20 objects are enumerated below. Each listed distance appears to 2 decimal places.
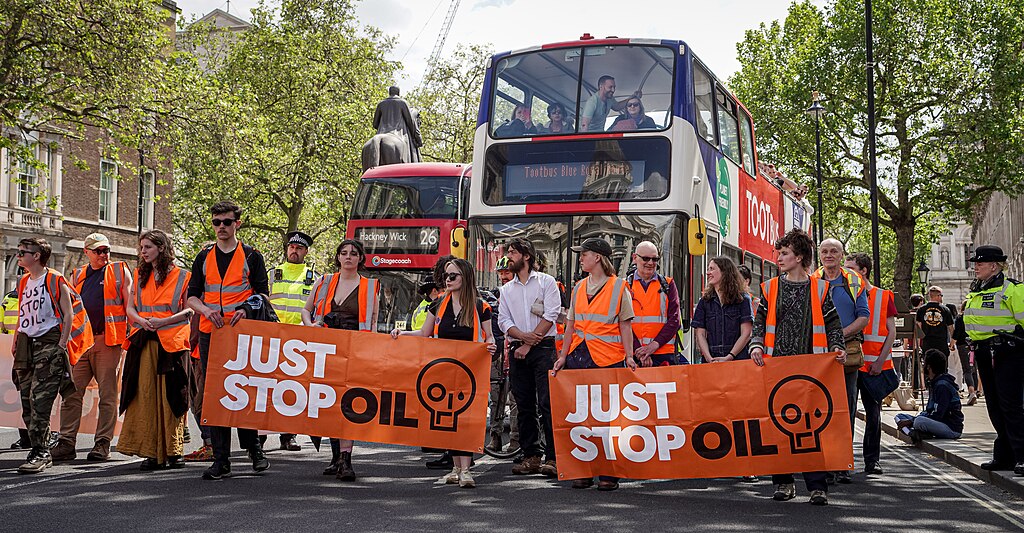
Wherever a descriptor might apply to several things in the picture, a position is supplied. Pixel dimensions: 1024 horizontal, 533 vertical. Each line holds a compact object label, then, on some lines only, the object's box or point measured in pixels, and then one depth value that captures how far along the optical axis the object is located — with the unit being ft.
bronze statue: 76.64
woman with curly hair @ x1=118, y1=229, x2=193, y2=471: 27.81
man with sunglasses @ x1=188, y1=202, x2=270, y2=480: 26.84
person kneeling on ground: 38.40
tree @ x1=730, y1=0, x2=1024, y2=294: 113.29
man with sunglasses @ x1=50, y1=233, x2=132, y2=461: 30.37
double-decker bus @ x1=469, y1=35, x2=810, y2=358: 38.19
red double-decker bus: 66.23
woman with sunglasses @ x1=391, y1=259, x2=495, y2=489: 27.09
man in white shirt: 28.02
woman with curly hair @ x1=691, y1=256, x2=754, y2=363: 28.25
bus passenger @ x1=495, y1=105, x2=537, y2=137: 40.19
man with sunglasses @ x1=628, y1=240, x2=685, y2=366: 28.45
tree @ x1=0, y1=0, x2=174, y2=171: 63.05
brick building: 119.03
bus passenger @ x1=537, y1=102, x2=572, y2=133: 39.70
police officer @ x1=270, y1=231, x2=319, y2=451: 36.76
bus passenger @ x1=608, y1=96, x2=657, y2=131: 38.93
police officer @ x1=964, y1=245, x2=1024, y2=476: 28.37
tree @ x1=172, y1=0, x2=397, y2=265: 116.88
